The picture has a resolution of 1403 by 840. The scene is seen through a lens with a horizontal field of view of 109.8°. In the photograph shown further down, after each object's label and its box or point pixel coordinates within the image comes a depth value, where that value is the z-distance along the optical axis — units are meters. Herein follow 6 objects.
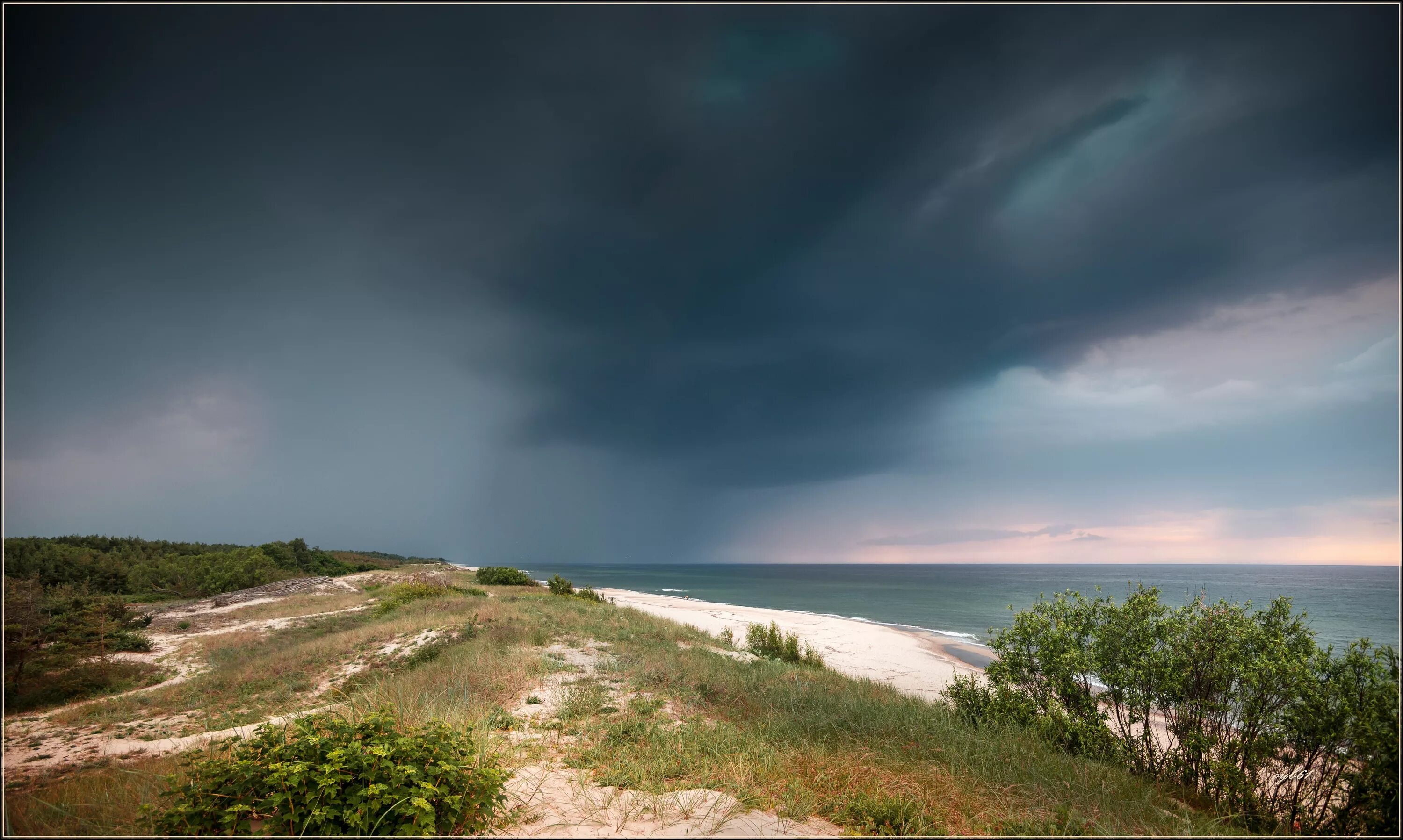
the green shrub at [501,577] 39.88
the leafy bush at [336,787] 3.53
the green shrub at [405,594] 23.90
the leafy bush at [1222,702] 4.96
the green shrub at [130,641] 13.90
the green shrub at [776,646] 16.16
